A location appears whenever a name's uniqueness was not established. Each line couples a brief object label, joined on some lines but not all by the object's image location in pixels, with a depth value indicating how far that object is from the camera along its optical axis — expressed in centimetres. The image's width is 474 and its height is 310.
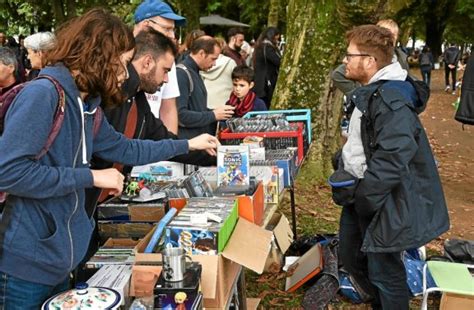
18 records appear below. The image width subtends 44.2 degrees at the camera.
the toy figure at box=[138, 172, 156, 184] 361
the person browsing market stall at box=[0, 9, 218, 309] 190
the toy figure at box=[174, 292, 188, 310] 211
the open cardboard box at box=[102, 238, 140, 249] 295
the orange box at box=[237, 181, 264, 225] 294
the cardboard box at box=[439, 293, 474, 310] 338
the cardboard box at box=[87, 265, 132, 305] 227
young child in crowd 576
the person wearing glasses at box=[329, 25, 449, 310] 304
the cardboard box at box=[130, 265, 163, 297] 230
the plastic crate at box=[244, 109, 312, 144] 527
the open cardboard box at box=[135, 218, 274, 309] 240
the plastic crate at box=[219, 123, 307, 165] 446
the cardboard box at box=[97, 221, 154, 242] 305
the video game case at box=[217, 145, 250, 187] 335
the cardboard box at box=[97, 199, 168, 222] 304
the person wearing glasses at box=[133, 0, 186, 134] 411
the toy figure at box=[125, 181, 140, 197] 327
